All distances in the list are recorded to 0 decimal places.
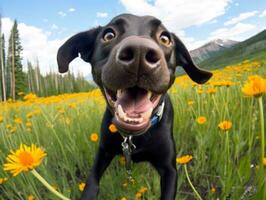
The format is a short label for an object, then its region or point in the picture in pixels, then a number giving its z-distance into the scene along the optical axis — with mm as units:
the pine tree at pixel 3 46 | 30686
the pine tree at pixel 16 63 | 29847
